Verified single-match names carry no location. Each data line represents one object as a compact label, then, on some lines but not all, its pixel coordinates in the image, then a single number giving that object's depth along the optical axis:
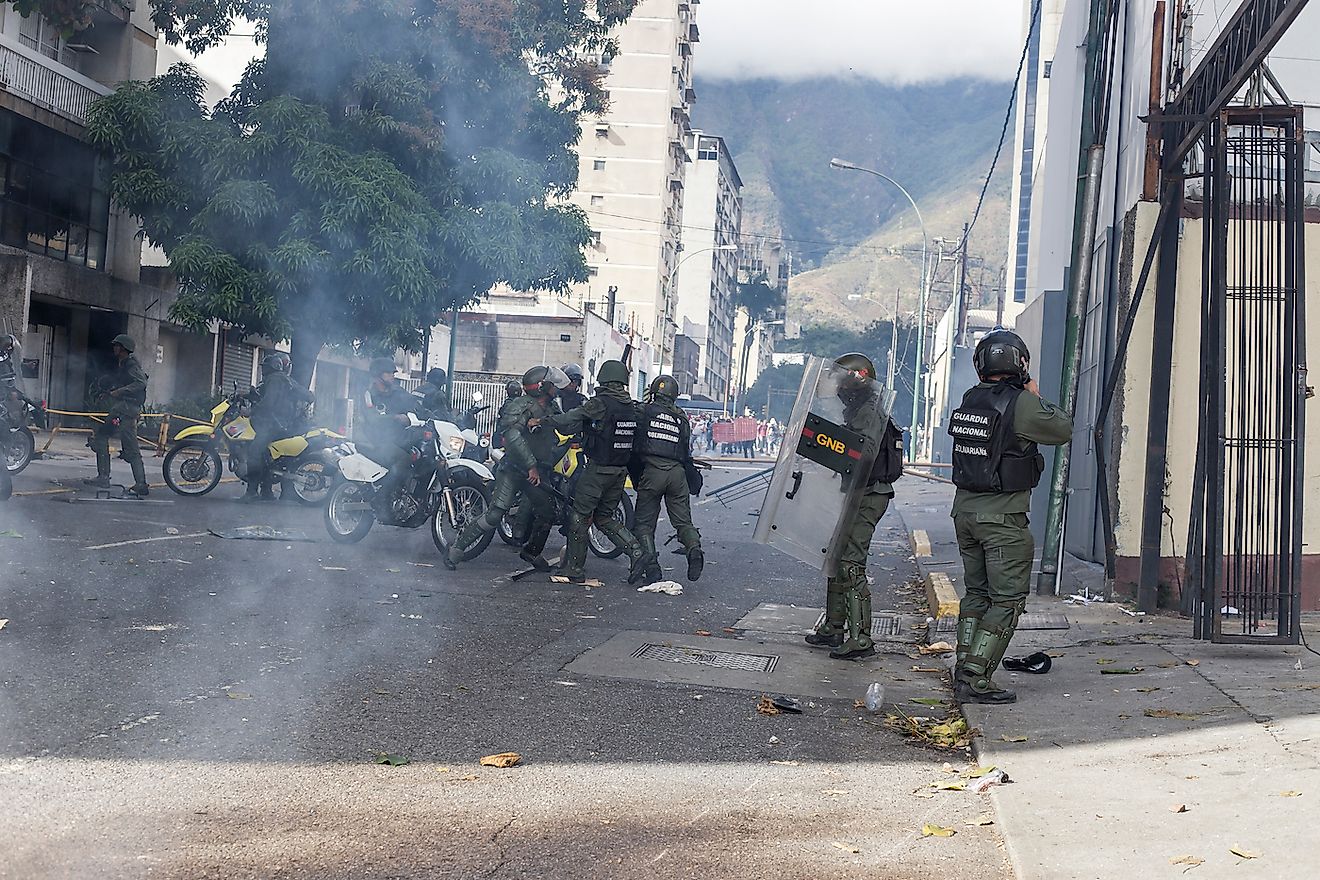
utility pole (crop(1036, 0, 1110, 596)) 10.23
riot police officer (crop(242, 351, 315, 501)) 14.12
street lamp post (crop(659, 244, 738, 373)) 82.38
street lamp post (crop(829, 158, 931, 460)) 35.41
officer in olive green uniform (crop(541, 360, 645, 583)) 10.25
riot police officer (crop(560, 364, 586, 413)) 12.84
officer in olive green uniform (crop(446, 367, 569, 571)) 10.42
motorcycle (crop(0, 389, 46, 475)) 13.04
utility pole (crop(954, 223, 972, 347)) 45.78
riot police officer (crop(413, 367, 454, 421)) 14.41
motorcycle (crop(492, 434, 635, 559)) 11.13
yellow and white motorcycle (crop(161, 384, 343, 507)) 13.68
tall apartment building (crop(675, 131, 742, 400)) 96.38
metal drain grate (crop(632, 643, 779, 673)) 7.24
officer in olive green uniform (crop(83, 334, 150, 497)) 14.15
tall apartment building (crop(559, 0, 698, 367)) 78.50
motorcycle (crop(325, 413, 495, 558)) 11.41
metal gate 8.05
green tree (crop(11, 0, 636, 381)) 19.52
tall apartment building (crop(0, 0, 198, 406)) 24.20
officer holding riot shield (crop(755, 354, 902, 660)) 7.60
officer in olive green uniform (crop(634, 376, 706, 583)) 10.45
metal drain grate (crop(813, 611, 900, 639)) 9.05
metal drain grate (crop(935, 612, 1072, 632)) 8.63
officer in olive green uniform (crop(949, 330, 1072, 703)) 6.27
